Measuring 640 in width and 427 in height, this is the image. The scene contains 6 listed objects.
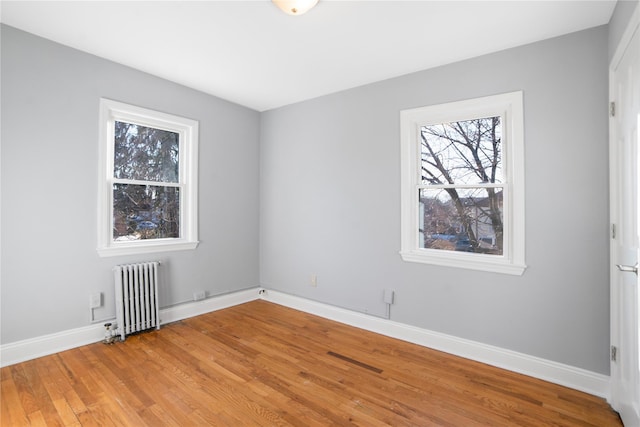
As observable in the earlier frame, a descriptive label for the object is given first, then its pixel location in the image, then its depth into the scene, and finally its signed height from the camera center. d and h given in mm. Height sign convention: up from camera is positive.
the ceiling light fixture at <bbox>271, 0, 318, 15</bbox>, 1948 +1345
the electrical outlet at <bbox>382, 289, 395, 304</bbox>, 3057 -838
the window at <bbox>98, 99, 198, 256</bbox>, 2900 +332
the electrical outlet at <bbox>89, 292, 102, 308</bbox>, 2766 -799
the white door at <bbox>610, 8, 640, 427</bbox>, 1566 -77
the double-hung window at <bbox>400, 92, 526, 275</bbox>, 2471 +257
